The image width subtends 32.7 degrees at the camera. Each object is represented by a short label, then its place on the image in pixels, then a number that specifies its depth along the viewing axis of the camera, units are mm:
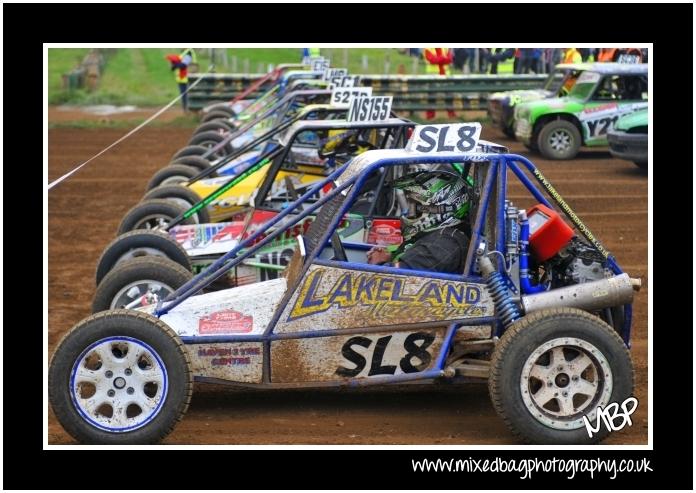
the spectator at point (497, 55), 25125
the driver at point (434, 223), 6383
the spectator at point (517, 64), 25184
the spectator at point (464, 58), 26694
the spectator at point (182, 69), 25798
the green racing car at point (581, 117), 18781
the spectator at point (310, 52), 24525
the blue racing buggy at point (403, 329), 5949
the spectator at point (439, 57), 25188
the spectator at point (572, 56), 23906
